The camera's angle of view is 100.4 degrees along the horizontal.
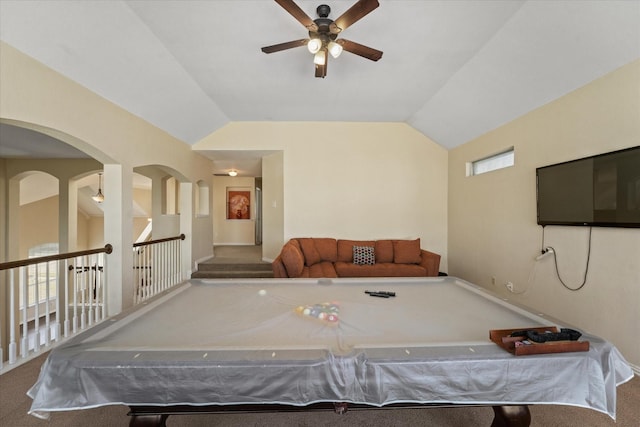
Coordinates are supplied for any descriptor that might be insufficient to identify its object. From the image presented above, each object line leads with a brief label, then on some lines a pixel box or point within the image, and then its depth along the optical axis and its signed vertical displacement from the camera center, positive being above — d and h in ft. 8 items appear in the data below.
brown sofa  13.43 -2.36
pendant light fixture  20.71 +1.38
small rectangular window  11.92 +2.63
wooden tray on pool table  3.50 -1.74
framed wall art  27.58 +1.02
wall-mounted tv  6.93 +0.75
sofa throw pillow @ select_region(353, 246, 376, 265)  14.61 -2.20
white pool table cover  3.37 -2.05
